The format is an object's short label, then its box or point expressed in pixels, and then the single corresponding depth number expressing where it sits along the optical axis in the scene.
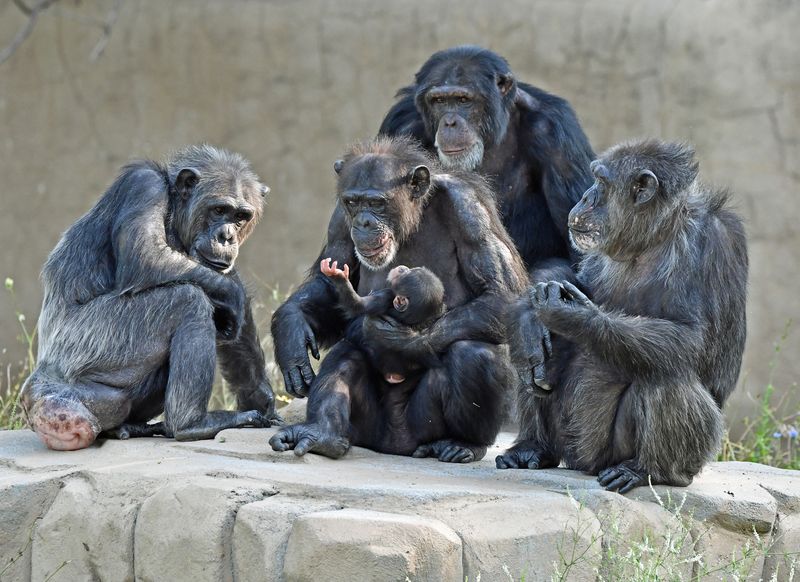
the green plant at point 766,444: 17.48
